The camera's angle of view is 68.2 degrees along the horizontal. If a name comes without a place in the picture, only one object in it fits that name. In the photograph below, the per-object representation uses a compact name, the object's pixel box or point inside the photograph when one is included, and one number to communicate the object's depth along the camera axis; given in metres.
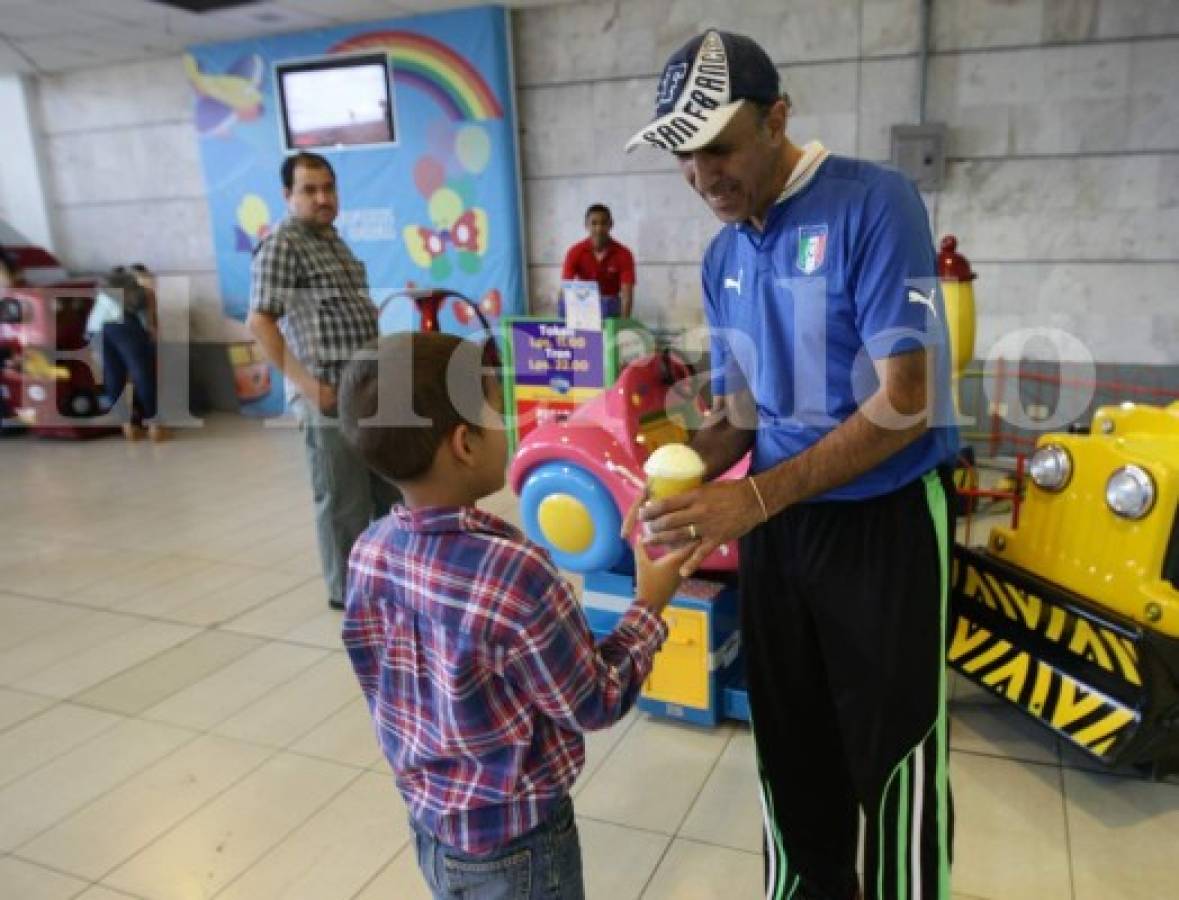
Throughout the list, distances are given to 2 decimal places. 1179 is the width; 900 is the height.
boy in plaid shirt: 1.05
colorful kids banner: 6.59
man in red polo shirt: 5.93
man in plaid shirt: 3.23
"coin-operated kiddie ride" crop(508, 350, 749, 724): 2.67
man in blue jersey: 1.29
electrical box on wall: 5.42
